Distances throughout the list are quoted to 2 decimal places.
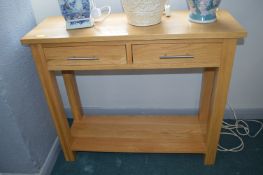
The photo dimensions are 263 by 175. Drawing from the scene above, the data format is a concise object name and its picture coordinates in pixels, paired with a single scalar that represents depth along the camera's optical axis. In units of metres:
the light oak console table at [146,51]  0.99
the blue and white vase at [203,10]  1.04
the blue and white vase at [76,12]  1.06
